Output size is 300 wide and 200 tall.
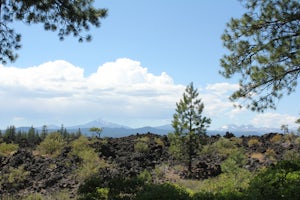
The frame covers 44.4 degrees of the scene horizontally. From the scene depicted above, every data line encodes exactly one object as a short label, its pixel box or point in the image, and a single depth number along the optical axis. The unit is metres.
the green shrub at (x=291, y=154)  25.02
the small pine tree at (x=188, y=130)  23.06
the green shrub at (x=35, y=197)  14.68
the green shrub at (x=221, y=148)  30.36
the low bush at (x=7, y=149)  29.16
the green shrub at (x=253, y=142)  36.56
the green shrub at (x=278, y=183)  9.81
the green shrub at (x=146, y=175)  16.62
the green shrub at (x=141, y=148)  30.13
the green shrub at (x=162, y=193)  9.19
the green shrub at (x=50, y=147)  29.81
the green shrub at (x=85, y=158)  19.27
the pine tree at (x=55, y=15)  11.33
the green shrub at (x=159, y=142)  34.54
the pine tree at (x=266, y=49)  14.07
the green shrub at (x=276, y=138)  38.07
